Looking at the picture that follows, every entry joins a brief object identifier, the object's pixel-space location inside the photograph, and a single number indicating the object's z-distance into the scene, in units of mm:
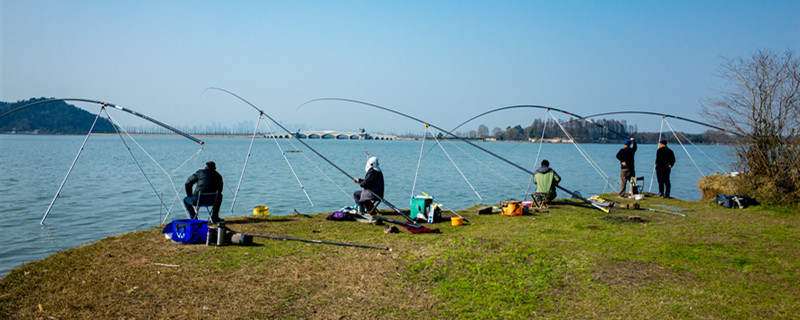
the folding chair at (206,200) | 10230
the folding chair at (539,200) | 13086
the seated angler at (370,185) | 11367
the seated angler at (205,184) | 10344
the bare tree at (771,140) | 12773
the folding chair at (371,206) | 11323
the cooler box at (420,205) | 11152
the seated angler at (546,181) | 13117
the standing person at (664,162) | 15391
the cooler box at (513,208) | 11781
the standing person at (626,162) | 15680
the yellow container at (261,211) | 12219
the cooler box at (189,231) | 8195
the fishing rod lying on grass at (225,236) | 8078
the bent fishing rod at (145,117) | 10600
